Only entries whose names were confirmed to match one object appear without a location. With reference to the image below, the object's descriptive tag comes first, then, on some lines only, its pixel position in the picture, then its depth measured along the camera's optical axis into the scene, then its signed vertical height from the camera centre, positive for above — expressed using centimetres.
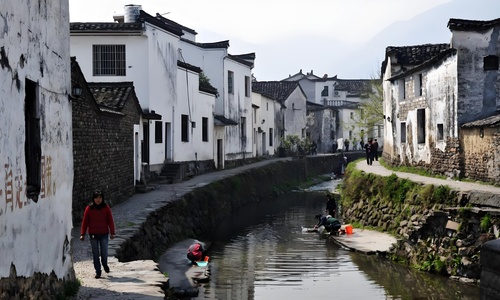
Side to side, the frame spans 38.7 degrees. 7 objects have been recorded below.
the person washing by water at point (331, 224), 2533 -283
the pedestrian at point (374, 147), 3918 -11
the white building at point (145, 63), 2864 +352
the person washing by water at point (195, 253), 1786 -268
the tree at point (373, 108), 4997 +266
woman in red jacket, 1230 -133
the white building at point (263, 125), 5188 +167
